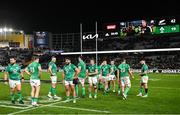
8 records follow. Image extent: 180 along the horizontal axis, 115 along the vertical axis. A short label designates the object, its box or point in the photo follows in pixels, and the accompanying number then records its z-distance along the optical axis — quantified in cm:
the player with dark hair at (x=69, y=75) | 1647
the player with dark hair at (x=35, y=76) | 1530
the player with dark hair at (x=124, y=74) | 1864
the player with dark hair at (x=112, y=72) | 2228
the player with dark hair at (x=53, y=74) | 1879
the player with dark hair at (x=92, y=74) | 1884
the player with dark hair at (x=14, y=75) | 1590
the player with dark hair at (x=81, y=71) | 1789
